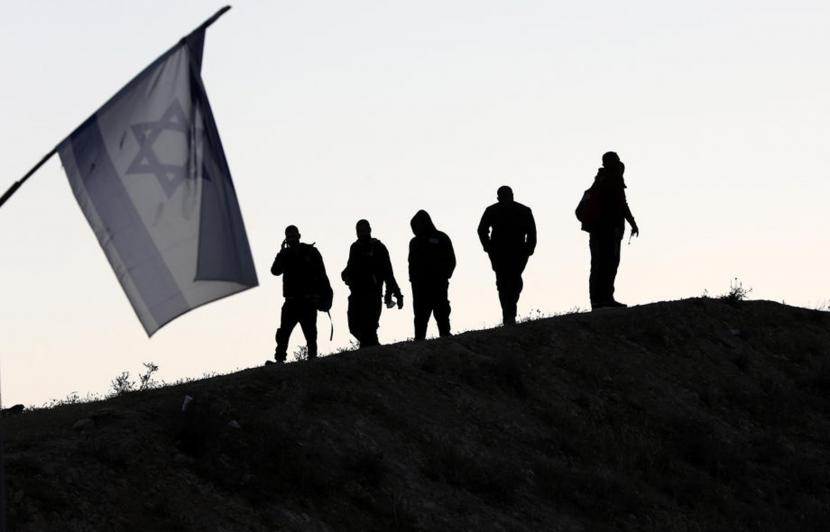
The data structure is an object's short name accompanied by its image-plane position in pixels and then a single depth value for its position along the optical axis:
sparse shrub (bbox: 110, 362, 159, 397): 21.00
